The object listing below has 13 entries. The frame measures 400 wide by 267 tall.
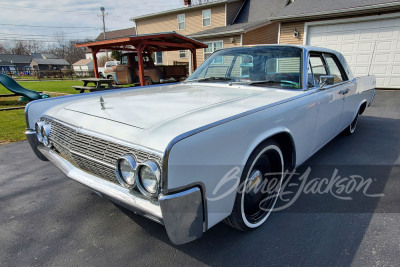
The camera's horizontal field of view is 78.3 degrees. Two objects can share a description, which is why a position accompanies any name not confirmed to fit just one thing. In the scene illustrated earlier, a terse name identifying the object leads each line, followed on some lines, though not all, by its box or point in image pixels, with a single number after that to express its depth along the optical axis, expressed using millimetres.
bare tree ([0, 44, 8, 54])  81881
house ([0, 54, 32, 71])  70625
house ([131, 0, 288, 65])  14781
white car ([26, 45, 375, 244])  1362
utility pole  36772
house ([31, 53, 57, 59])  76250
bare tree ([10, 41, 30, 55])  82312
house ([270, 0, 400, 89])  8695
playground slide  8555
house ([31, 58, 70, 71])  66562
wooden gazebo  9638
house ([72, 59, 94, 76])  57875
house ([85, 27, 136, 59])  36750
